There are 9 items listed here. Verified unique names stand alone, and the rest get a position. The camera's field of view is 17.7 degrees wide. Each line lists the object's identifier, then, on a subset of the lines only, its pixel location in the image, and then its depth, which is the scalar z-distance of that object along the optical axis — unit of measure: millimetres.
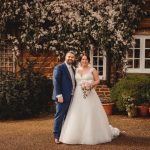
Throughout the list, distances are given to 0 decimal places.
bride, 9625
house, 15195
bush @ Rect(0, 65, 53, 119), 13180
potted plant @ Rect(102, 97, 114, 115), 13891
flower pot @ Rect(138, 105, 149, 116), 13609
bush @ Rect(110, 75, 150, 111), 13519
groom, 9695
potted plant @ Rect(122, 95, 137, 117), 13438
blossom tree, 14953
